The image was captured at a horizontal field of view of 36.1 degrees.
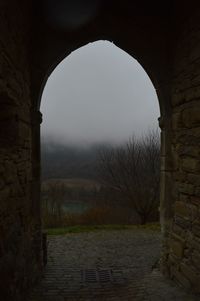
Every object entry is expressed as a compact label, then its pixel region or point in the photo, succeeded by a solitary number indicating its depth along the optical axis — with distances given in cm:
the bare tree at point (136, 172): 985
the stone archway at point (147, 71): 293
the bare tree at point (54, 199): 1111
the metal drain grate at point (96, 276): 421
